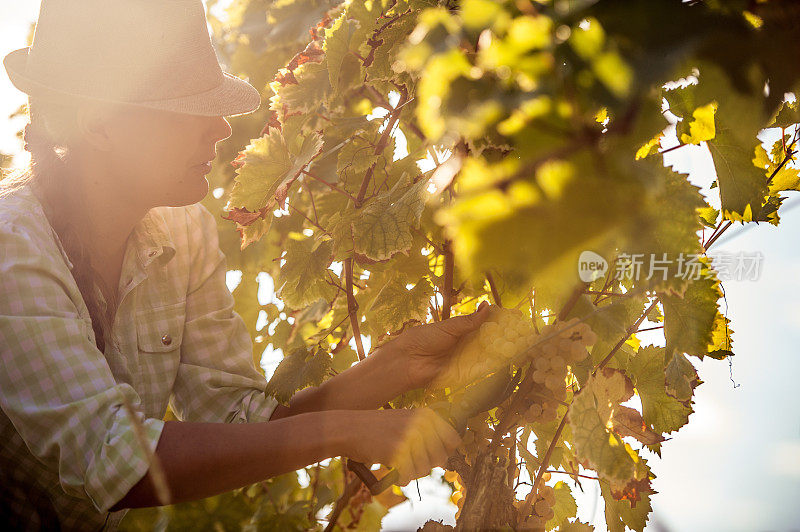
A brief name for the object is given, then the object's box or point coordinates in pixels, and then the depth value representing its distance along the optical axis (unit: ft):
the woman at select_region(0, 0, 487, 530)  3.69
